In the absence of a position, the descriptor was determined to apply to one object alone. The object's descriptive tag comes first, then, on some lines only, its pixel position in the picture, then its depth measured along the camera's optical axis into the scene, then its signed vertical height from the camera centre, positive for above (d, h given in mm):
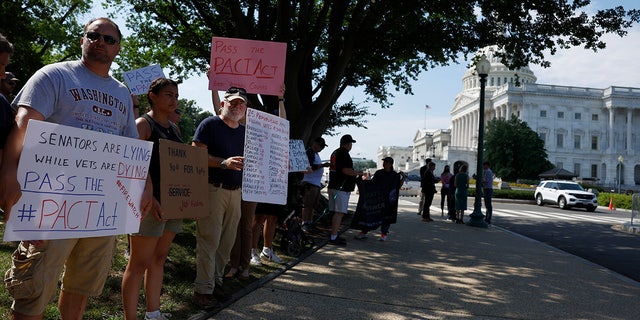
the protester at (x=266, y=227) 6887 -690
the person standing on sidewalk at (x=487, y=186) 15281 +35
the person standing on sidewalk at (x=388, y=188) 10078 -110
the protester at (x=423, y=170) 15508 +410
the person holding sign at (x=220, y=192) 4480 -166
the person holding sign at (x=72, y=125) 2605 +210
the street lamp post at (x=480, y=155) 14398 +915
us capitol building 99875 +12965
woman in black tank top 3607 -432
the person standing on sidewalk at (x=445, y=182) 17014 +82
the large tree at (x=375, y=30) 11422 +3671
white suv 27344 -212
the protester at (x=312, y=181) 9453 -57
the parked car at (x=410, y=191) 38219 -545
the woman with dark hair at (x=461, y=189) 14727 -84
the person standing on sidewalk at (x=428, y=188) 15148 -106
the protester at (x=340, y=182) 9023 -46
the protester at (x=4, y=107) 2453 +256
